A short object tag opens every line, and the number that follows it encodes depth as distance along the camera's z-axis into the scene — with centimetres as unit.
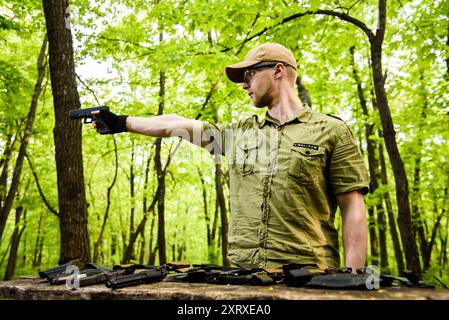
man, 261
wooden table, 139
